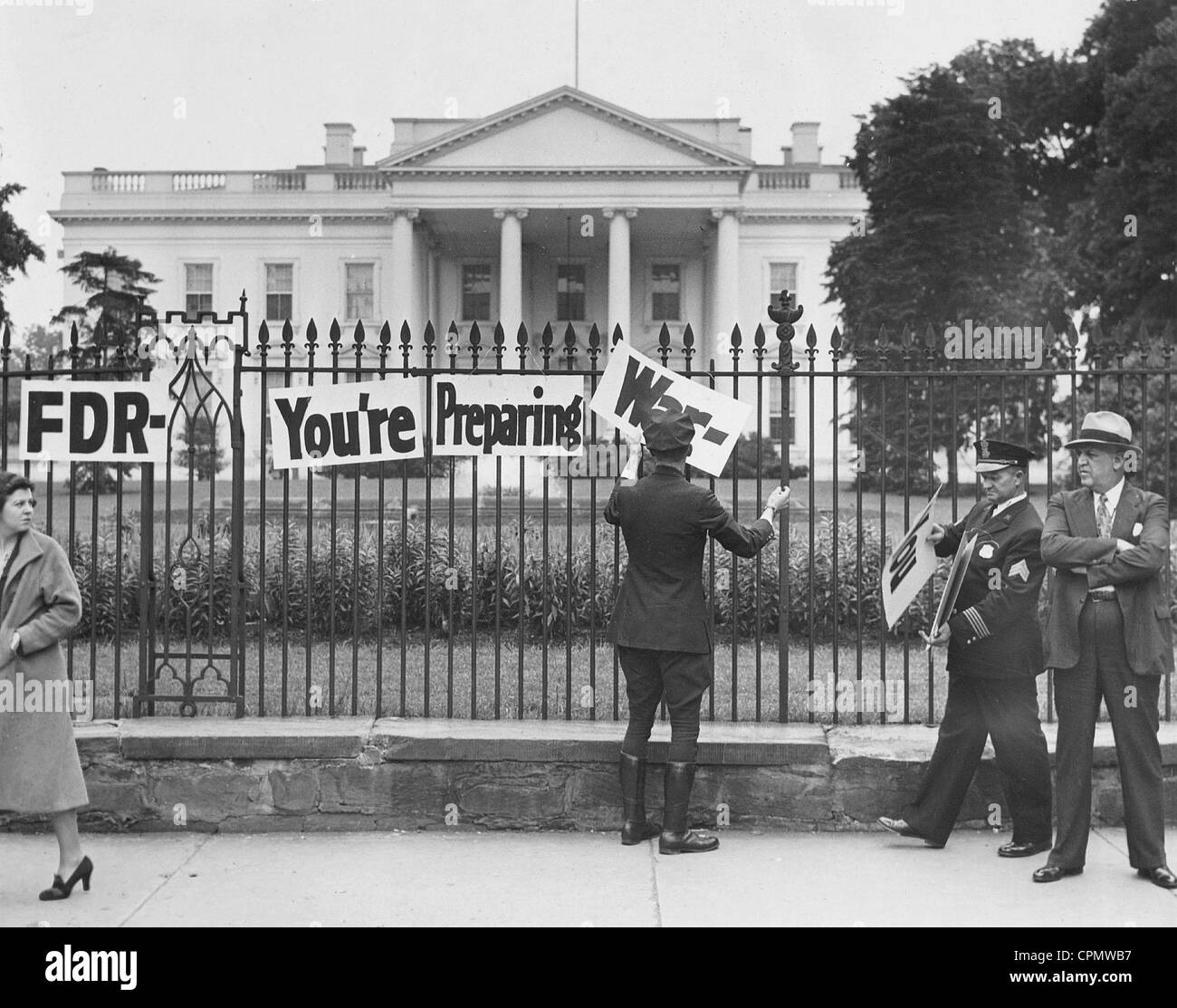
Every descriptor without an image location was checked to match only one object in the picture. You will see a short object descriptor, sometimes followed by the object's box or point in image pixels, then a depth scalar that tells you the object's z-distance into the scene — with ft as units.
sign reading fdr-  21.26
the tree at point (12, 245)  88.43
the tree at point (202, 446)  85.97
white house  146.10
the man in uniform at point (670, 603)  18.62
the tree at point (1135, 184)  87.51
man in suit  17.49
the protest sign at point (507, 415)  21.85
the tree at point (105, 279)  122.93
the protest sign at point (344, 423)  21.67
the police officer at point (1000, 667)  18.75
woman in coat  16.48
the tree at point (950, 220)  115.14
